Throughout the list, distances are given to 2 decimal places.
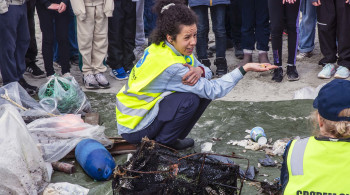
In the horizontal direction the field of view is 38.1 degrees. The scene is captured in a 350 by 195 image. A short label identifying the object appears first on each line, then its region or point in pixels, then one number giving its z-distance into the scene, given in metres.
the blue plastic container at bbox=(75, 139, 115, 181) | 3.64
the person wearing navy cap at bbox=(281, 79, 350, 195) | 2.26
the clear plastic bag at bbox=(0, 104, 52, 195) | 3.35
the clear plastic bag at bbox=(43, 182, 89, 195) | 3.47
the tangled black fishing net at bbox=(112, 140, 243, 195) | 2.86
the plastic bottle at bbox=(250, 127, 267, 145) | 4.24
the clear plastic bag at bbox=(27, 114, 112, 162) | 3.93
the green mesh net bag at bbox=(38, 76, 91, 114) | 4.93
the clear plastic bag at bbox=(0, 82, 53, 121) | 4.49
